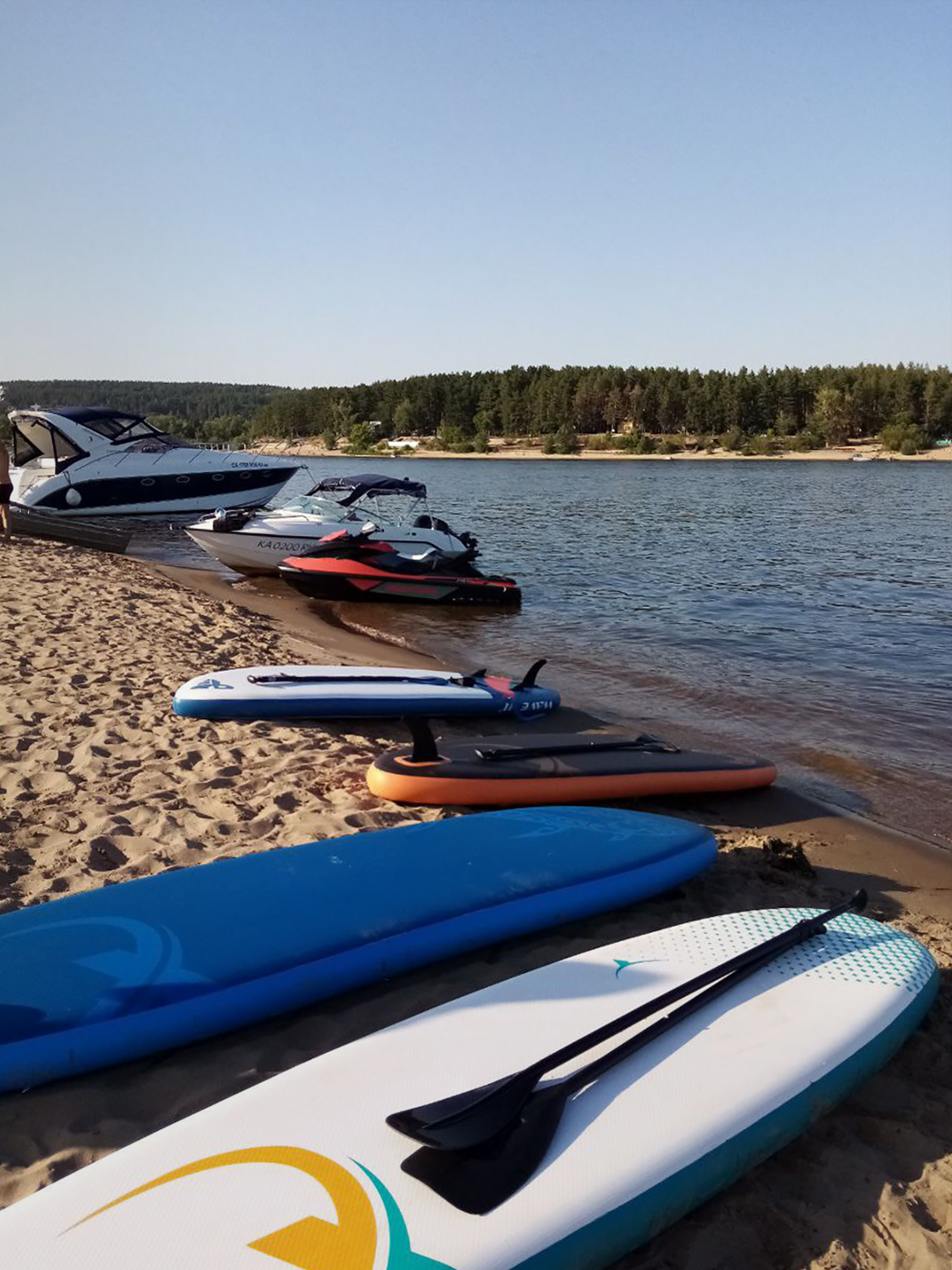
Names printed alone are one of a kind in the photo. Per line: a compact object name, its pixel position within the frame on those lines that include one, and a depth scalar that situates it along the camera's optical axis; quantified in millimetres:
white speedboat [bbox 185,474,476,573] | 15352
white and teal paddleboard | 2207
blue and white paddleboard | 6895
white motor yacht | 20547
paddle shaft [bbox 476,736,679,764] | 5828
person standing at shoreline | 13529
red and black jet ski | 14391
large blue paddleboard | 3111
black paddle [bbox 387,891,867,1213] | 2400
